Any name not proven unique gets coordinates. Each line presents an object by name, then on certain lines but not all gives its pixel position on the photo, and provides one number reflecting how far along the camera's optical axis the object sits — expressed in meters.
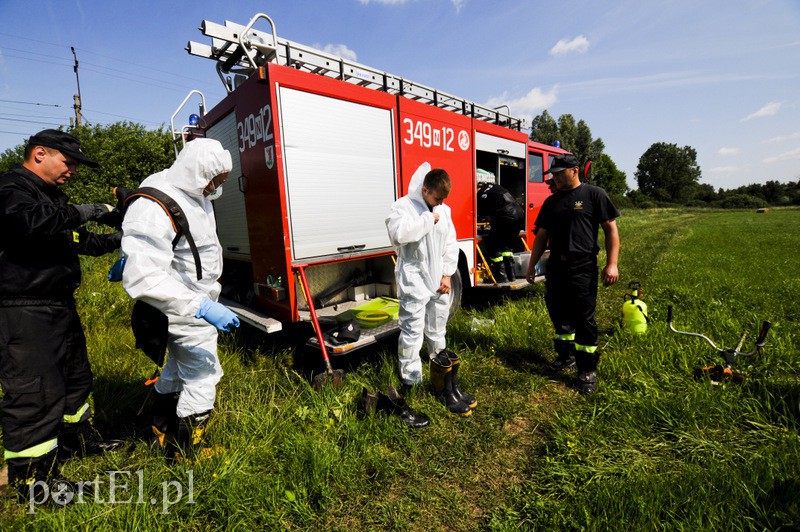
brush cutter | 2.88
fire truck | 3.29
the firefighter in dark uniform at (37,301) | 2.02
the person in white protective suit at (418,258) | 3.03
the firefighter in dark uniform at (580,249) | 3.39
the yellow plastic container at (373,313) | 3.76
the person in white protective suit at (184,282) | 1.94
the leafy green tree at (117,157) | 17.44
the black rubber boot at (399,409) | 2.87
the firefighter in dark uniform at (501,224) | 5.89
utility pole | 24.95
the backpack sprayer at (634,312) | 4.27
